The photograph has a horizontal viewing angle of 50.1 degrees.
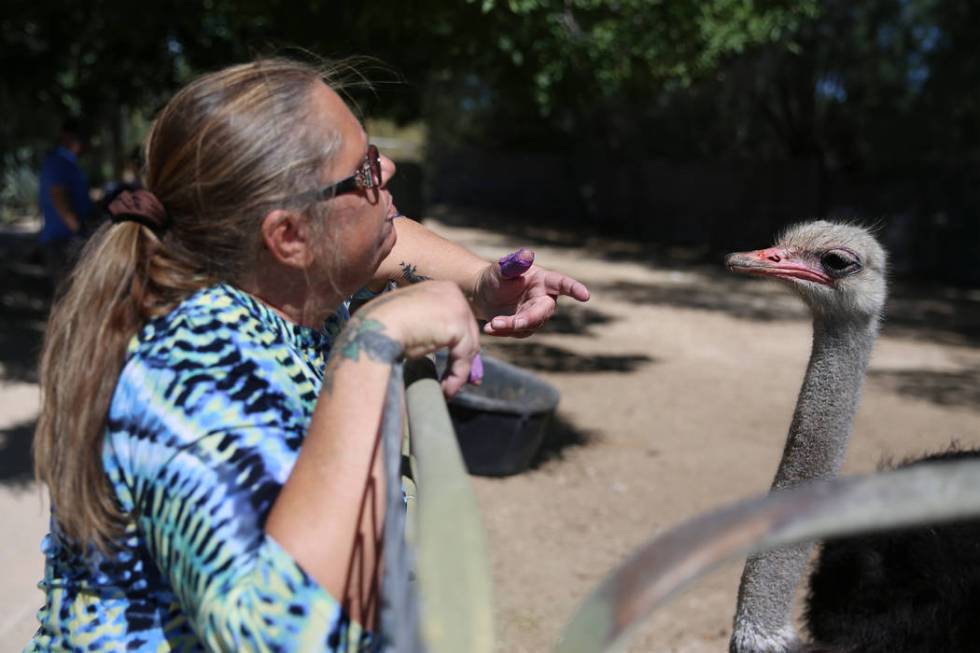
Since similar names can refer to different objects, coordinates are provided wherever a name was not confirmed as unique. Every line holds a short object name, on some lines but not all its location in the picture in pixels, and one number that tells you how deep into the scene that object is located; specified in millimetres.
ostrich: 2725
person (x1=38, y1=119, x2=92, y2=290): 7375
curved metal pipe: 816
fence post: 873
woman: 1205
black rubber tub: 5254
